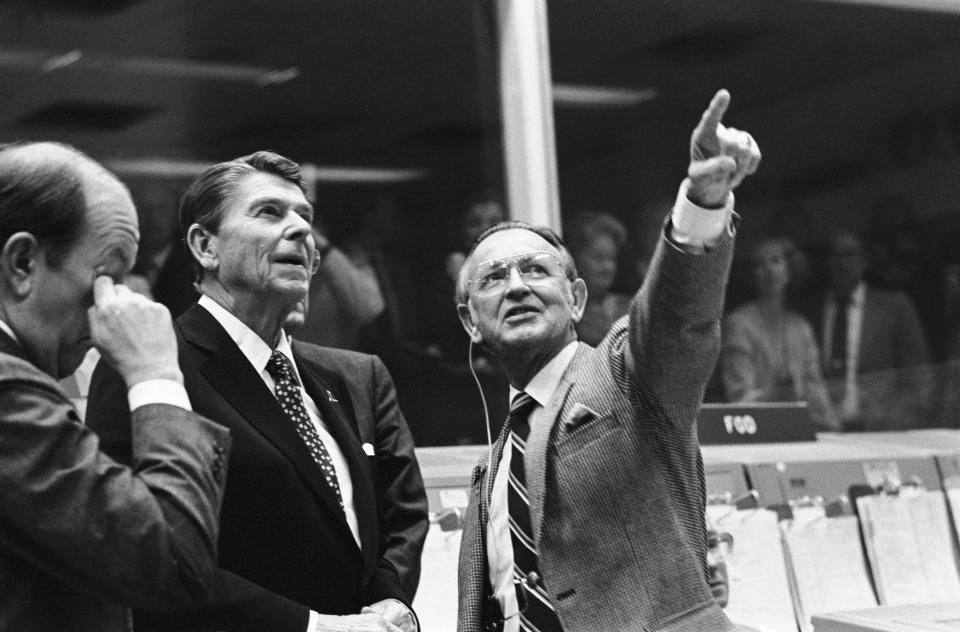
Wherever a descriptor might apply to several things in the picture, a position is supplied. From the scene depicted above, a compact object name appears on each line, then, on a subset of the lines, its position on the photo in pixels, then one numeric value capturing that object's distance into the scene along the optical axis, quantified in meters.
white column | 8.35
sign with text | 7.75
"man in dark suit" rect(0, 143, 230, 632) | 2.82
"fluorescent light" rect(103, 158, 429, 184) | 7.72
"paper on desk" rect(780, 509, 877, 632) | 6.86
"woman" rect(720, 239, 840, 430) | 10.23
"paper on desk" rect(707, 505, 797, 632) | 6.61
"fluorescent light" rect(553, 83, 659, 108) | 9.01
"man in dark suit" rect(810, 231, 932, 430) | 10.92
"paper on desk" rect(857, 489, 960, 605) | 7.16
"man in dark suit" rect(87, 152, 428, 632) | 4.09
